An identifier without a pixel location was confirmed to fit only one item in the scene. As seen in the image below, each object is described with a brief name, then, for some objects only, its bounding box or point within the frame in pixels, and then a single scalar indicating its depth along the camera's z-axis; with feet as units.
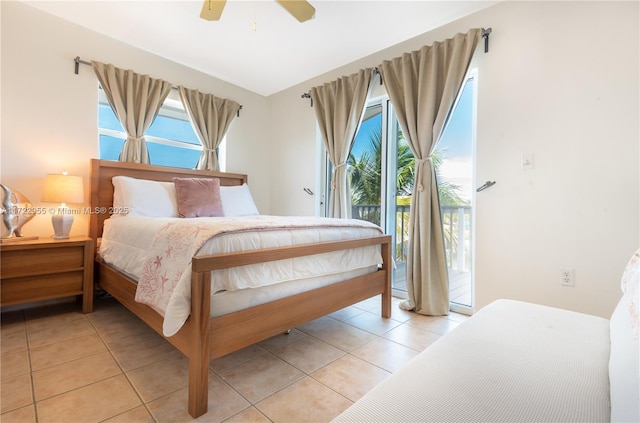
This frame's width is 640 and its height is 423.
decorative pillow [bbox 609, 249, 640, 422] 1.81
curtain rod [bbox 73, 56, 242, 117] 8.60
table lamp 7.45
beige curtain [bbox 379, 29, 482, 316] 7.88
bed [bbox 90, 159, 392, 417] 4.01
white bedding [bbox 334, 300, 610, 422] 2.10
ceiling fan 6.15
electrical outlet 6.49
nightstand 6.70
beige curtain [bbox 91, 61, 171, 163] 9.01
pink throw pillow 8.87
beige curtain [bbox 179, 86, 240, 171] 10.93
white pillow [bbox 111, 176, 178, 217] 8.28
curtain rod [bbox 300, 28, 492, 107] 7.52
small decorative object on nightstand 7.00
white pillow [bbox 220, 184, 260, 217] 10.05
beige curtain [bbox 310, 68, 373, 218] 10.02
